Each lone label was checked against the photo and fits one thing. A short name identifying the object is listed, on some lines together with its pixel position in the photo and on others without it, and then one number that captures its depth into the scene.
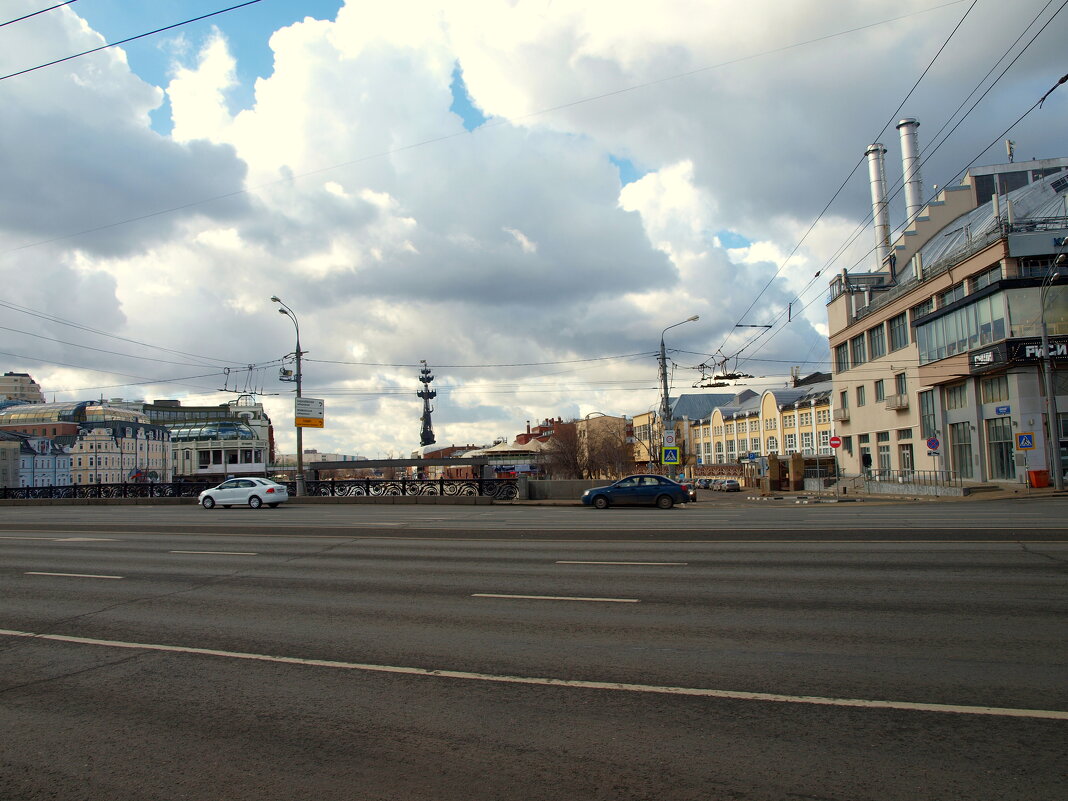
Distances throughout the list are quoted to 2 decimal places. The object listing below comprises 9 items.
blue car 29.72
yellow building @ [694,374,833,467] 81.81
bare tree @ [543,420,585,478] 86.17
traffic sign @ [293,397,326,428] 38.85
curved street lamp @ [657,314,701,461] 37.69
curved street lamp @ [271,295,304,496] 37.04
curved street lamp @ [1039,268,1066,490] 33.11
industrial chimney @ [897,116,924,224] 61.03
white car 32.69
